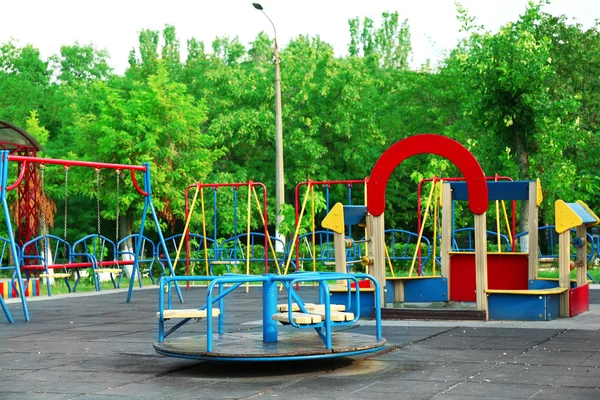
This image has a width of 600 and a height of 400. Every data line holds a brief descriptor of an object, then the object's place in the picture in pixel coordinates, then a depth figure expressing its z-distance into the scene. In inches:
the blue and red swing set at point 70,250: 511.5
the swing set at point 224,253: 719.7
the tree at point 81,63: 2256.4
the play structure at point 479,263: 467.2
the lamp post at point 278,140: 987.3
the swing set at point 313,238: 722.8
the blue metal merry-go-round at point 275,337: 304.5
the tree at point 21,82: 1912.3
